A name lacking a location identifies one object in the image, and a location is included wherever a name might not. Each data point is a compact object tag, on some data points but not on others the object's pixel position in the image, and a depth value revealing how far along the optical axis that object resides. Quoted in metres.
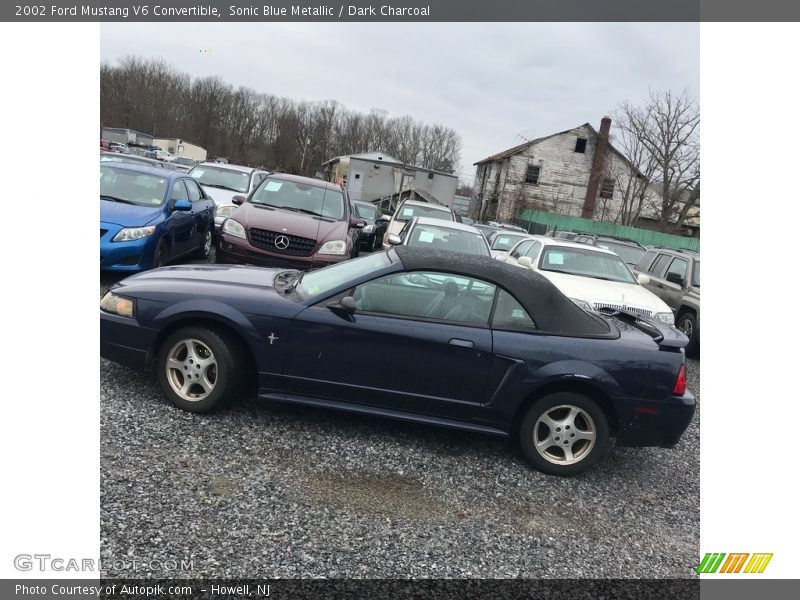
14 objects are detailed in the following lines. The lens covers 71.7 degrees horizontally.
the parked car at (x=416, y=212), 14.15
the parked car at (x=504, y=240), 15.15
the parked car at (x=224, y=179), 12.38
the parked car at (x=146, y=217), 6.80
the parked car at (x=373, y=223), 14.88
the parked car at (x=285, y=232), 7.95
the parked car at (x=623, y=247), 15.48
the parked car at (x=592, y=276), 7.25
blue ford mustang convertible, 3.94
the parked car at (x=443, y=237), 9.48
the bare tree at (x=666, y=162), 25.62
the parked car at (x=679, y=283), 8.79
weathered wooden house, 41.28
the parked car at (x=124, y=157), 11.13
